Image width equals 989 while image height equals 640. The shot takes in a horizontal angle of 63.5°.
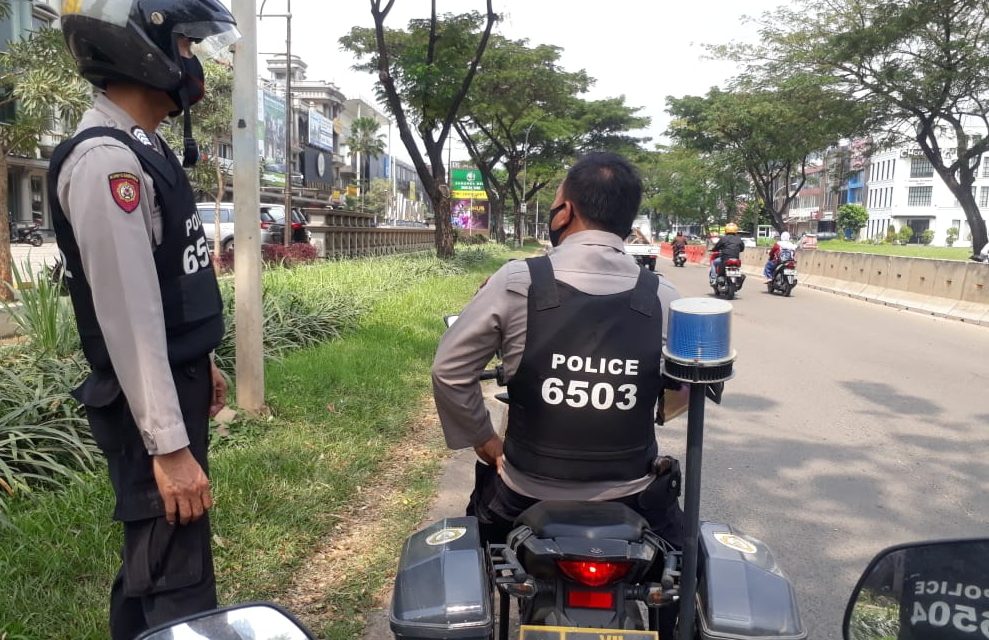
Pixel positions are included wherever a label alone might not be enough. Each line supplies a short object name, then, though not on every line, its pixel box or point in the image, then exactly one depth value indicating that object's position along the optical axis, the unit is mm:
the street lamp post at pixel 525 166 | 36234
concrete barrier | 12953
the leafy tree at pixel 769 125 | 22547
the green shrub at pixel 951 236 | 71188
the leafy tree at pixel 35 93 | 8984
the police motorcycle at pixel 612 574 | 1522
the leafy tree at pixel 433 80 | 17062
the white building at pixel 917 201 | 79750
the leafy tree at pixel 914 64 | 18766
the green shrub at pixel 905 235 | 69438
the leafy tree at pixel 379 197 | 75812
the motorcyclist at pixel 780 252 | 16969
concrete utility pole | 4883
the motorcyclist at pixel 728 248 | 16031
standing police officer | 1631
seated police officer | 1872
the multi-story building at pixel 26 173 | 27641
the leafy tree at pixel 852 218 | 78938
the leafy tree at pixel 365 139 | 75375
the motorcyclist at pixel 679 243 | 29298
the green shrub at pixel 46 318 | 5105
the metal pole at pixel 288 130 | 18194
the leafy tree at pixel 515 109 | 28719
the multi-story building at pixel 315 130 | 63938
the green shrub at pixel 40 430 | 3705
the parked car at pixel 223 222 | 19206
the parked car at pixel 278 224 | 18955
